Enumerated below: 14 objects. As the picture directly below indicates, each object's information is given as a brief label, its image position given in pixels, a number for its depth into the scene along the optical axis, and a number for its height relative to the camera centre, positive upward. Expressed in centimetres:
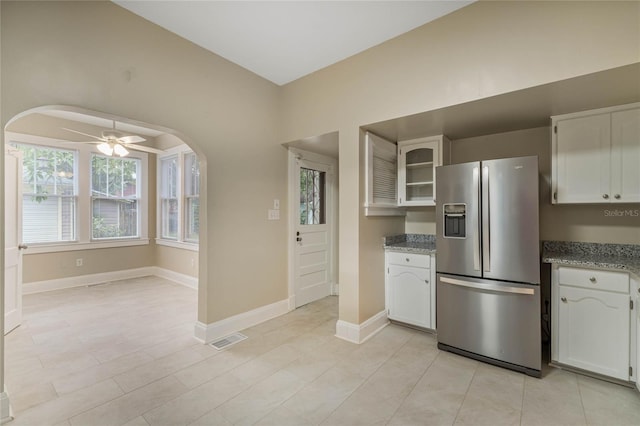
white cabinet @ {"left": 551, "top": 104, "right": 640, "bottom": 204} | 224 +47
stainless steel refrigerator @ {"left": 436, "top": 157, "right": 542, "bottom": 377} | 226 -43
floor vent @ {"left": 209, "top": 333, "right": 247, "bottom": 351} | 276 -130
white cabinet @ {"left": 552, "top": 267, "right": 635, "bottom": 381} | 207 -84
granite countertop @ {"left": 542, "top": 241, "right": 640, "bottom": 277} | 212 -39
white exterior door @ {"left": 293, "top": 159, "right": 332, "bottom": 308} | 389 -28
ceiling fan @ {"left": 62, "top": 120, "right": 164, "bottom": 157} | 370 +97
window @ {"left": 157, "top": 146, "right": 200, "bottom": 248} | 512 +31
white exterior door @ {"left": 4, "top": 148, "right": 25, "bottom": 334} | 297 -29
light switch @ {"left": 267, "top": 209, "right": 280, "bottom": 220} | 351 -1
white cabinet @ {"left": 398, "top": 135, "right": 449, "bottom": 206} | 327 +50
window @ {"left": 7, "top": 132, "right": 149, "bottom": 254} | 449 +30
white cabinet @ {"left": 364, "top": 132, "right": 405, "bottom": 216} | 299 +41
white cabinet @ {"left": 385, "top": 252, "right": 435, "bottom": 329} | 301 -85
